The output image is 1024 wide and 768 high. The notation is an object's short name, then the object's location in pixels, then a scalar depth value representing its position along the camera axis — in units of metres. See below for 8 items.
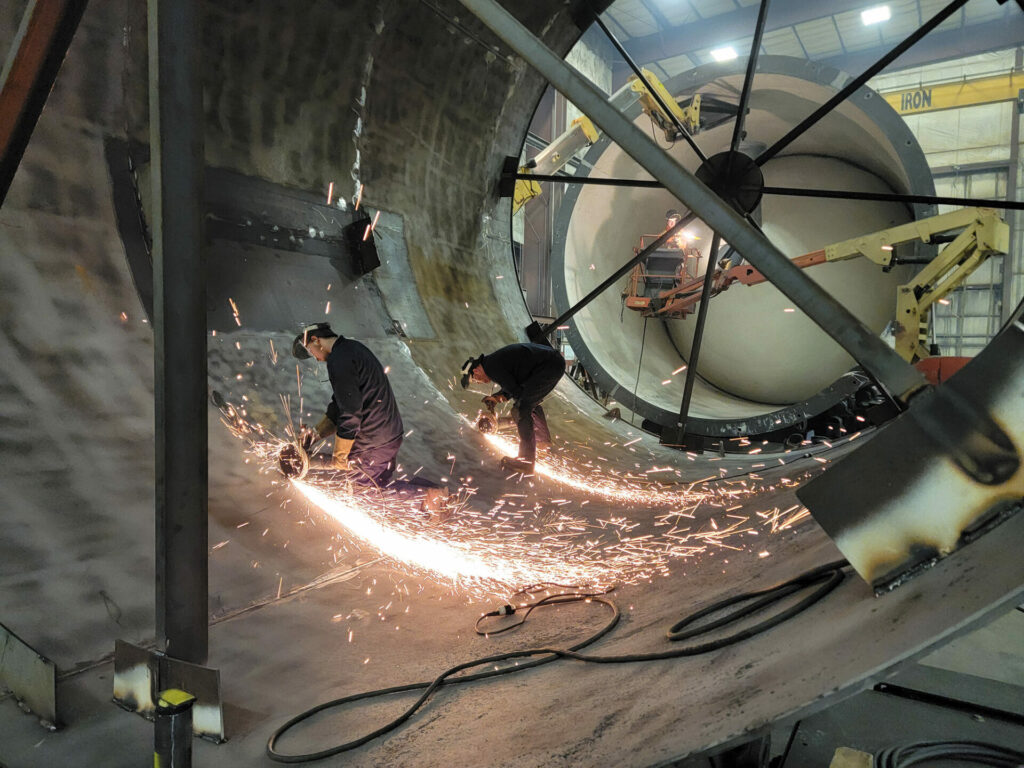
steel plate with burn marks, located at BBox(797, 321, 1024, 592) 1.18
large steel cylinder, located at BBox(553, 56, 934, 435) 6.03
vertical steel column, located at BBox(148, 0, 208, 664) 1.40
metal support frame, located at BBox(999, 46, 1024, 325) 9.90
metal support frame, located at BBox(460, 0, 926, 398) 1.35
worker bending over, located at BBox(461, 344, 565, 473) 3.90
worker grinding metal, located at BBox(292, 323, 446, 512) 3.01
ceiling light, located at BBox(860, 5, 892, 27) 11.12
